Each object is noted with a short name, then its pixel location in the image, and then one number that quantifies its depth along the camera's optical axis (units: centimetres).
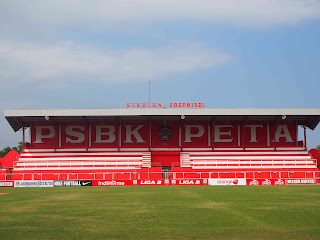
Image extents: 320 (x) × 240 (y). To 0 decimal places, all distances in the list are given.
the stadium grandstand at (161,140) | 6400
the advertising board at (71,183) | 5030
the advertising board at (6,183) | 5059
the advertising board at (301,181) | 5334
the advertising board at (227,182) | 5069
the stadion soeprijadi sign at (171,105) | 6483
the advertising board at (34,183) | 5019
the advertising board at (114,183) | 5150
